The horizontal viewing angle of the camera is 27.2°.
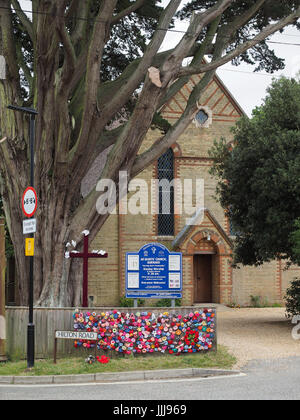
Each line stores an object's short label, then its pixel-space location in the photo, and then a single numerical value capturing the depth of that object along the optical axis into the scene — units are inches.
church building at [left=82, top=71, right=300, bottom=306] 1125.1
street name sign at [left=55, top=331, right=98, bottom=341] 506.6
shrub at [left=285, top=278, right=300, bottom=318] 782.1
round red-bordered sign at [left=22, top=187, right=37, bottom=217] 507.7
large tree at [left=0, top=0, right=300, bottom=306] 598.9
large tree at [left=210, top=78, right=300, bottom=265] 741.9
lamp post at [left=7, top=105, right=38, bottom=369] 487.0
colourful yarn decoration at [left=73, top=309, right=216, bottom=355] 522.0
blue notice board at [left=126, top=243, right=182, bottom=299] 575.5
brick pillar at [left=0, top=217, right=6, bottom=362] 519.8
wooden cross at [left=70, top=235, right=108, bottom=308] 579.4
